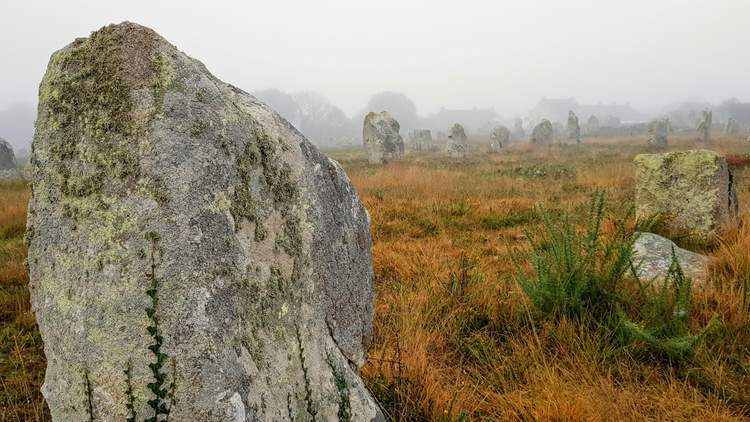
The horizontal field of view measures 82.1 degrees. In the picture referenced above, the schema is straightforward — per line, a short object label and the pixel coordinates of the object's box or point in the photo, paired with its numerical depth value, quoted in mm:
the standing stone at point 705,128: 34150
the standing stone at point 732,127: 46156
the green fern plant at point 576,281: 2994
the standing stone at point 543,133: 38812
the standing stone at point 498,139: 34125
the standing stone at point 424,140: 44900
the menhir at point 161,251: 1224
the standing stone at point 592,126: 66225
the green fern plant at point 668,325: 2541
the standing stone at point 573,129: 38906
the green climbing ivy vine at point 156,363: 1116
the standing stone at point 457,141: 28547
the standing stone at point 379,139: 23312
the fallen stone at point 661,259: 4082
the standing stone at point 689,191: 5535
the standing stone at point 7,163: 21078
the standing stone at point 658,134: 28688
